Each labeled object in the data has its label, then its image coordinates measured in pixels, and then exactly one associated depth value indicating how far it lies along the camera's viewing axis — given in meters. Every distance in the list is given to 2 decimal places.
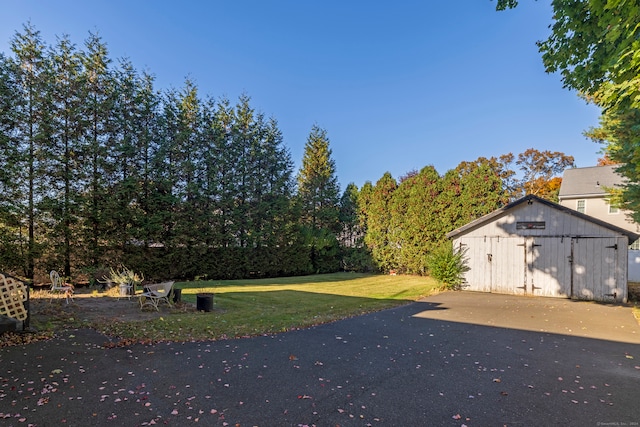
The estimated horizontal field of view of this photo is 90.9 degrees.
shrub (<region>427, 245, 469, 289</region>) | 12.94
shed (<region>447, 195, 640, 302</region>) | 10.47
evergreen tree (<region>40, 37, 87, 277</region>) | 12.16
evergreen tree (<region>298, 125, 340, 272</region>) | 20.22
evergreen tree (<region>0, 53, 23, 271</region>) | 11.25
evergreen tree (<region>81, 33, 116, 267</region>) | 12.79
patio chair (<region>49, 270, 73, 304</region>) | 8.76
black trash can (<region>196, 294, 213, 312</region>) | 8.16
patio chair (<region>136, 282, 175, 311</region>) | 8.18
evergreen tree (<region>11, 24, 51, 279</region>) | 11.62
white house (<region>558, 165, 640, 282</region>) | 20.92
